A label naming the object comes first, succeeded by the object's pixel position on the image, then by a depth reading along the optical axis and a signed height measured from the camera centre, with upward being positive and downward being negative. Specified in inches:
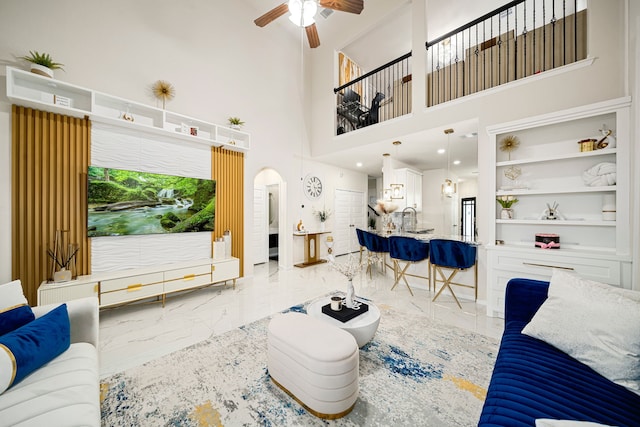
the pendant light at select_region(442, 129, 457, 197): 162.9 +18.9
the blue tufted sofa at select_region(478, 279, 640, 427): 37.7 -32.6
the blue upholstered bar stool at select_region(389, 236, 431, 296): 140.2 -22.7
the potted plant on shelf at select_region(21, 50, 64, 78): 99.5 +65.5
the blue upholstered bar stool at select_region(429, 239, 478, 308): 121.6 -23.6
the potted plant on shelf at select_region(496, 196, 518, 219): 116.6 +4.3
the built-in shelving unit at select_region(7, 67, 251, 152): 100.0 +53.9
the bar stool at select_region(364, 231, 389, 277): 165.6 -22.1
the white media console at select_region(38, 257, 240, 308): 97.8 -34.1
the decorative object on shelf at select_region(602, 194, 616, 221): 93.6 +2.3
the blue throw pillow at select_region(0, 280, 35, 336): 52.7 -22.9
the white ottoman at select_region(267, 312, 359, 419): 54.9 -37.9
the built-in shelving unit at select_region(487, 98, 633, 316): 89.0 +7.4
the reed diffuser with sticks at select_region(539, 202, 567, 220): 107.7 +0.3
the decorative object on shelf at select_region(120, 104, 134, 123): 120.4 +50.7
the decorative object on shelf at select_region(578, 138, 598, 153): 98.0 +29.7
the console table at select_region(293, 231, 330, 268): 222.0 -34.1
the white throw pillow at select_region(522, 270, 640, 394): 45.3 -24.6
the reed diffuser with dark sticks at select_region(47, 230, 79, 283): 100.5 -19.3
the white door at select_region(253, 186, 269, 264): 229.9 -12.5
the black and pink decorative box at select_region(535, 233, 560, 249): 102.7 -12.3
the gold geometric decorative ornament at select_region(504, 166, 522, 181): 117.0 +21.0
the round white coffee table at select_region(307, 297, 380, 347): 74.7 -36.1
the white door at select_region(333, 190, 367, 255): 264.7 -6.5
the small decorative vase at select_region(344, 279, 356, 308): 85.7 -31.0
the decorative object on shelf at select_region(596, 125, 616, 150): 94.9 +30.5
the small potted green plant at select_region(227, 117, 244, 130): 162.6 +64.1
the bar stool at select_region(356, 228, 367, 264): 179.6 -18.1
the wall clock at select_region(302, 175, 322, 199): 227.0 +27.3
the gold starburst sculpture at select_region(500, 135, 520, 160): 117.6 +35.9
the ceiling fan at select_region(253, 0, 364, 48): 97.5 +89.9
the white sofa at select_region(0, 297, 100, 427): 37.5 -33.3
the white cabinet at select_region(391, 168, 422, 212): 213.3 +26.2
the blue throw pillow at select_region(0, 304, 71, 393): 43.6 -27.9
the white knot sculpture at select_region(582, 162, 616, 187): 93.7 +16.2
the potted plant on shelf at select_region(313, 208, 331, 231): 241.4 -1.7
